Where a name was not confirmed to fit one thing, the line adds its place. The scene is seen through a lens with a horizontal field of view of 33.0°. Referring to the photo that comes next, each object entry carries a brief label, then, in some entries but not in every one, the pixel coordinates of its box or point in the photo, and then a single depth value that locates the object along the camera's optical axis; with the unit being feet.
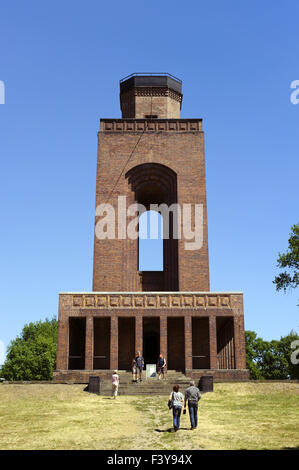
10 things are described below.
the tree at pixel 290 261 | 108.47
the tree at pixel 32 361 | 181.16
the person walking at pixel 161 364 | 84.48
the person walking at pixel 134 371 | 83.35
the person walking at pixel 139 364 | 83.04
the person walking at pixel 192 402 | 44.43
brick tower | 96.63
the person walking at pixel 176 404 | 43.23
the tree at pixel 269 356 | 192.74
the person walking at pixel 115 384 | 67.94
